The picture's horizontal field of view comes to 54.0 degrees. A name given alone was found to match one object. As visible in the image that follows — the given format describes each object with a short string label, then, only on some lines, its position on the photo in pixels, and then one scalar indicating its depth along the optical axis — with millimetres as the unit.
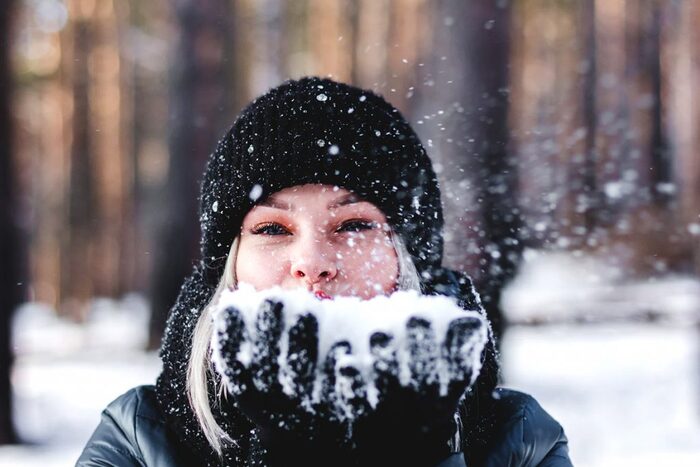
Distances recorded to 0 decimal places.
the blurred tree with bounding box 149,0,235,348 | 8117
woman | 1666
